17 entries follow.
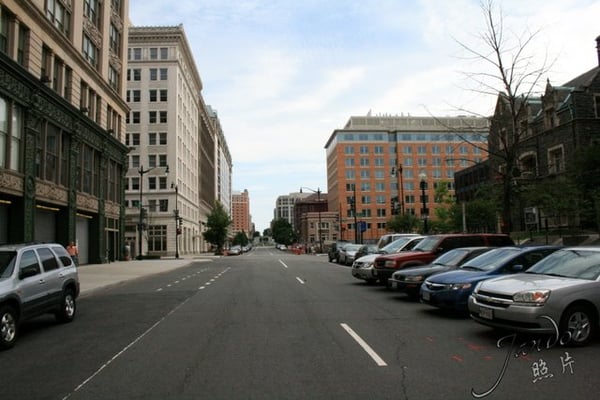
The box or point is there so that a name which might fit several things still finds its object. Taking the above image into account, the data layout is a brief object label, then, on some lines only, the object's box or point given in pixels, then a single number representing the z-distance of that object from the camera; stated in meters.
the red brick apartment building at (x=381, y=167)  119.69
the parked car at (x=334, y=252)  38.97
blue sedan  10.23
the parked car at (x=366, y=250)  29.23
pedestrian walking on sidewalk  27.27
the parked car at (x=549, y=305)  7.38
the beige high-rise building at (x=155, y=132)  71.31
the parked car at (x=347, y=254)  34.46
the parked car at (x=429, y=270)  12.88
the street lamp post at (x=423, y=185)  30.88
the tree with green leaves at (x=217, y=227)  72.50
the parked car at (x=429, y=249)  15.59
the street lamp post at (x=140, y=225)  48.03
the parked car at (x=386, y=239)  26.78
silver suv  8.31
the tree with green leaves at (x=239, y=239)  139.45
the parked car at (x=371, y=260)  17.95
